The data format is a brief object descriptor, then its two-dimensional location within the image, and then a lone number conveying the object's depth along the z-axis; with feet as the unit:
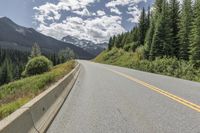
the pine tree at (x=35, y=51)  184.48
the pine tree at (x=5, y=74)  165.57
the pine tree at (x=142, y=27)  121.49
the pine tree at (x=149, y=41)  84.69
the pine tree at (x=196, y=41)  59.15
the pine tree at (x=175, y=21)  73.78
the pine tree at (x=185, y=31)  69.16
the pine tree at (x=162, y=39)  72.35
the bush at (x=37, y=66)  59.92
